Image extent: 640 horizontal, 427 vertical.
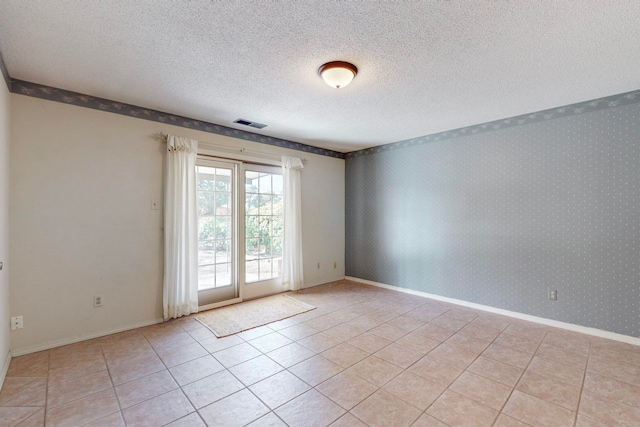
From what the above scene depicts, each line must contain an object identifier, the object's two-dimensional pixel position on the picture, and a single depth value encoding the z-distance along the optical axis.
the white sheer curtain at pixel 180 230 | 3.50
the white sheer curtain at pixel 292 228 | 4.79
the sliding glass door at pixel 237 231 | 3.99
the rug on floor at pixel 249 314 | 3.37
